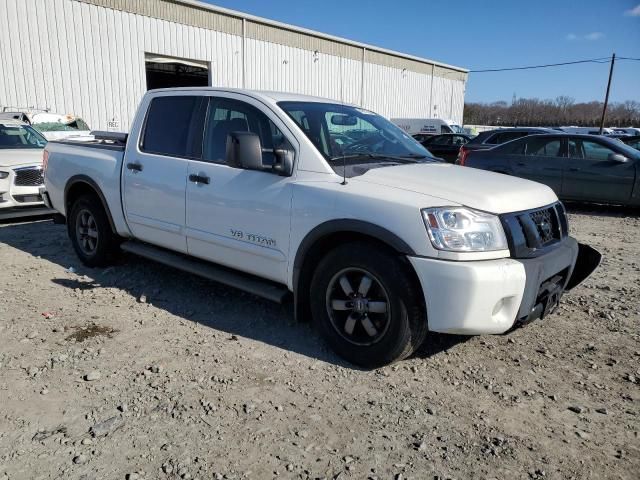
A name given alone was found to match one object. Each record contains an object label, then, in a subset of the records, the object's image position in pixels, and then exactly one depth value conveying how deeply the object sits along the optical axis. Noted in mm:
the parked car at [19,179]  7684
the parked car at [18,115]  12648
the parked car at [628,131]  32347
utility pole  38469
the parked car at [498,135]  13312
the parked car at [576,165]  9297
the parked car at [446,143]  17984
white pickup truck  3045
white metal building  17422
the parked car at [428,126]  24250
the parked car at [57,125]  12539
